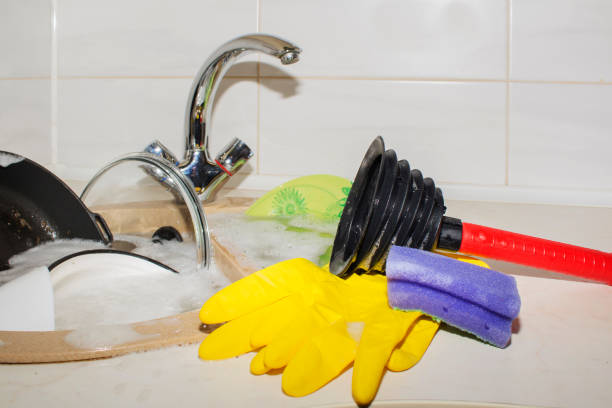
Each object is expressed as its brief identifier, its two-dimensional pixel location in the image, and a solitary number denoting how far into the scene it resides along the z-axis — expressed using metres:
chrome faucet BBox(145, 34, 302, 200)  0.80
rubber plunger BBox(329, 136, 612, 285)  0.42
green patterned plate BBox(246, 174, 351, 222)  0.75
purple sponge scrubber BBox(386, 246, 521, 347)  0.35
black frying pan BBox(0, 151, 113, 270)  0.56
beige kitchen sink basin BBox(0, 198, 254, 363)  0.33
